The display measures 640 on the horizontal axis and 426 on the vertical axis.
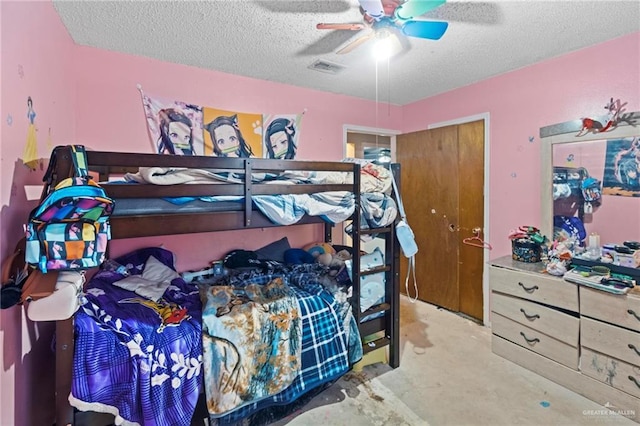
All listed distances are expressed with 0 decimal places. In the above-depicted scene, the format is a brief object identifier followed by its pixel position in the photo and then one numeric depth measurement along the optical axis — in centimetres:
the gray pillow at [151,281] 182
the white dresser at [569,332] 184
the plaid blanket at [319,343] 174
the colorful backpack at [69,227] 110
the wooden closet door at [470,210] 308
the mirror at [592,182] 216
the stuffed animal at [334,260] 227
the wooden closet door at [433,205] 329
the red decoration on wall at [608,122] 218
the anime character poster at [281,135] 296
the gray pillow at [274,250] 281
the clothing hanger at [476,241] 305
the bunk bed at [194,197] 128
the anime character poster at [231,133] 268
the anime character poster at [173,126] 246
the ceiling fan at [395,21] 148
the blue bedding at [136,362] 132
